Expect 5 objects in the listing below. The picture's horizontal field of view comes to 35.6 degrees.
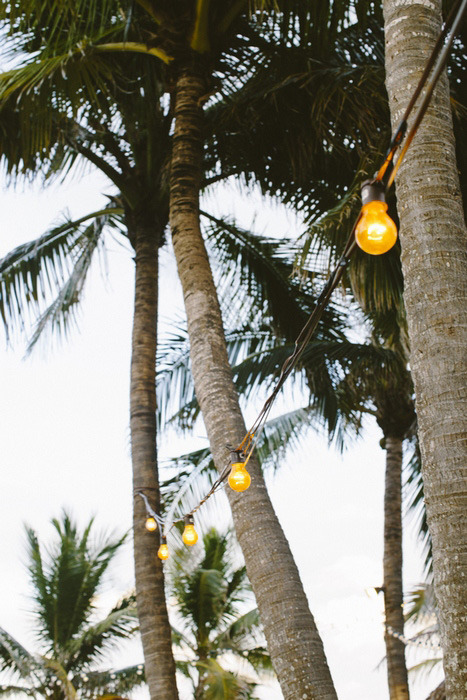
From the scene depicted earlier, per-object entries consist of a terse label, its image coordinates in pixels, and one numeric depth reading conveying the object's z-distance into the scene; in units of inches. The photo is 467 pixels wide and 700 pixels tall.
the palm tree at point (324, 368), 356.5
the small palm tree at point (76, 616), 542.3
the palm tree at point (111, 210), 248.4
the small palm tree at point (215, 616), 598.9
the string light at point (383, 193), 64.7
